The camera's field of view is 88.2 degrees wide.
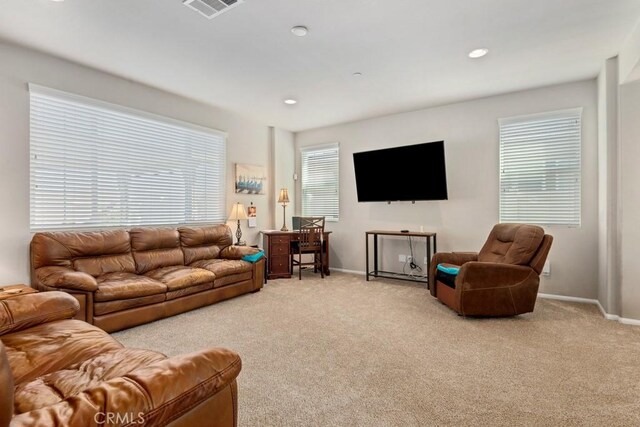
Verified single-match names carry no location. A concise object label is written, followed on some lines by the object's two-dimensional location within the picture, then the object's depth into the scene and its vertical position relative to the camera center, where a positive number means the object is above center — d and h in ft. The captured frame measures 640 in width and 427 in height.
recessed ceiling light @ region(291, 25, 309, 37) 9.20 +5.12
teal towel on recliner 11.84 -2.20
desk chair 17.60 -1.57
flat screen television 15.44 +1.85
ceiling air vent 8.05 +5.13
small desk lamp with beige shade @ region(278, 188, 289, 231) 19.76 +0.80
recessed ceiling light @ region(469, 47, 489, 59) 10.54 +5.10
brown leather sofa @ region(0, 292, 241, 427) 2.92 -2.03
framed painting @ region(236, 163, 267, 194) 17.98 +1.86
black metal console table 15.57 -2.06
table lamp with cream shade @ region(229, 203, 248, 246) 16.74 -0.11
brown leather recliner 11.06 -2.45
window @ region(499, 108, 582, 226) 13.30 +1.72
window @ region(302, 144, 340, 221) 19.98 +1.86
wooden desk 17.79 -2.29
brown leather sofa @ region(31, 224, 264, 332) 9.87 -2.13
